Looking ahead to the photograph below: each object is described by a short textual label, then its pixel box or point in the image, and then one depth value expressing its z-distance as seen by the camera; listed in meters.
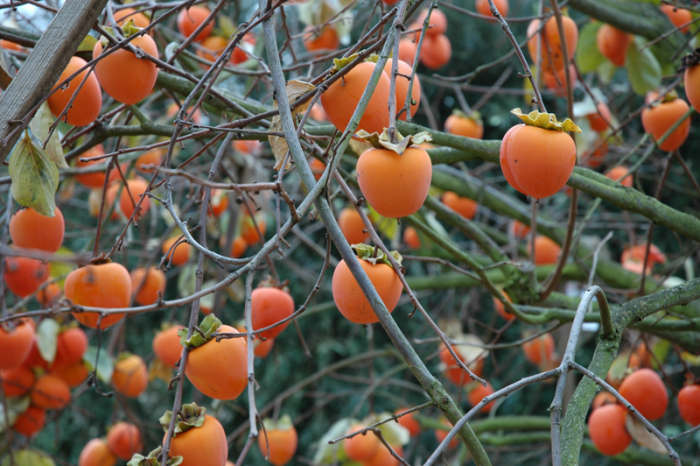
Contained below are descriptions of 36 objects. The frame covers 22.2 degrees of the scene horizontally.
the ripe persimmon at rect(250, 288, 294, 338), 1.99
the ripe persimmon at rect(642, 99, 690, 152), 2.18
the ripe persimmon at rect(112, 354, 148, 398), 2.59
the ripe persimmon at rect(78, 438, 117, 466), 2.61
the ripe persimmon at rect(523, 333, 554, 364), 3.05
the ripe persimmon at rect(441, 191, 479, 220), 3.08
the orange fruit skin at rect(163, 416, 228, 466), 1.76
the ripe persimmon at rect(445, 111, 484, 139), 2.95
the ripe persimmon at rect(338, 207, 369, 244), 2.44
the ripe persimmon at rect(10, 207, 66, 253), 1.90
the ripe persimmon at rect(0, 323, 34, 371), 2.17
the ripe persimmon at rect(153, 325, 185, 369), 2.35
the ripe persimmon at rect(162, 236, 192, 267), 2.77
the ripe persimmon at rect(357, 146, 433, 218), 1.71
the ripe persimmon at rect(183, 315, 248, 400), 1.78
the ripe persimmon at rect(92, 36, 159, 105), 1.82
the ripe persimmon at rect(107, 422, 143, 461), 2.59
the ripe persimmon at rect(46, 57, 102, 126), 1.84
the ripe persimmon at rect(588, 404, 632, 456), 2.19
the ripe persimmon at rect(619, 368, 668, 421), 2.20
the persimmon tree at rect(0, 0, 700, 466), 1.73
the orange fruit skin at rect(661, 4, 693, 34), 2.44
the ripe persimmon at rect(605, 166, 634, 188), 2.66
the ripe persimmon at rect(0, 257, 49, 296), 2.14
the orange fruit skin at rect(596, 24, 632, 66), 2.50
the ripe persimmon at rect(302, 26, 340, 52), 2.96
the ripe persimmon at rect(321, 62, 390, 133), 1.75
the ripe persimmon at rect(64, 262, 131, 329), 1.86
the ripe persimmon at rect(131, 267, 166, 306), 2.36
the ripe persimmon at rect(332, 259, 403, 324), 1.77
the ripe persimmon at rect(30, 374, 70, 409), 2.44
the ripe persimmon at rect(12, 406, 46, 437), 2.47
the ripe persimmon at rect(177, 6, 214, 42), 2.51
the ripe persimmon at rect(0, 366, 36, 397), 2.41
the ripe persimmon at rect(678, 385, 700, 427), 2.14
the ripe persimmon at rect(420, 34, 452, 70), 3.03
